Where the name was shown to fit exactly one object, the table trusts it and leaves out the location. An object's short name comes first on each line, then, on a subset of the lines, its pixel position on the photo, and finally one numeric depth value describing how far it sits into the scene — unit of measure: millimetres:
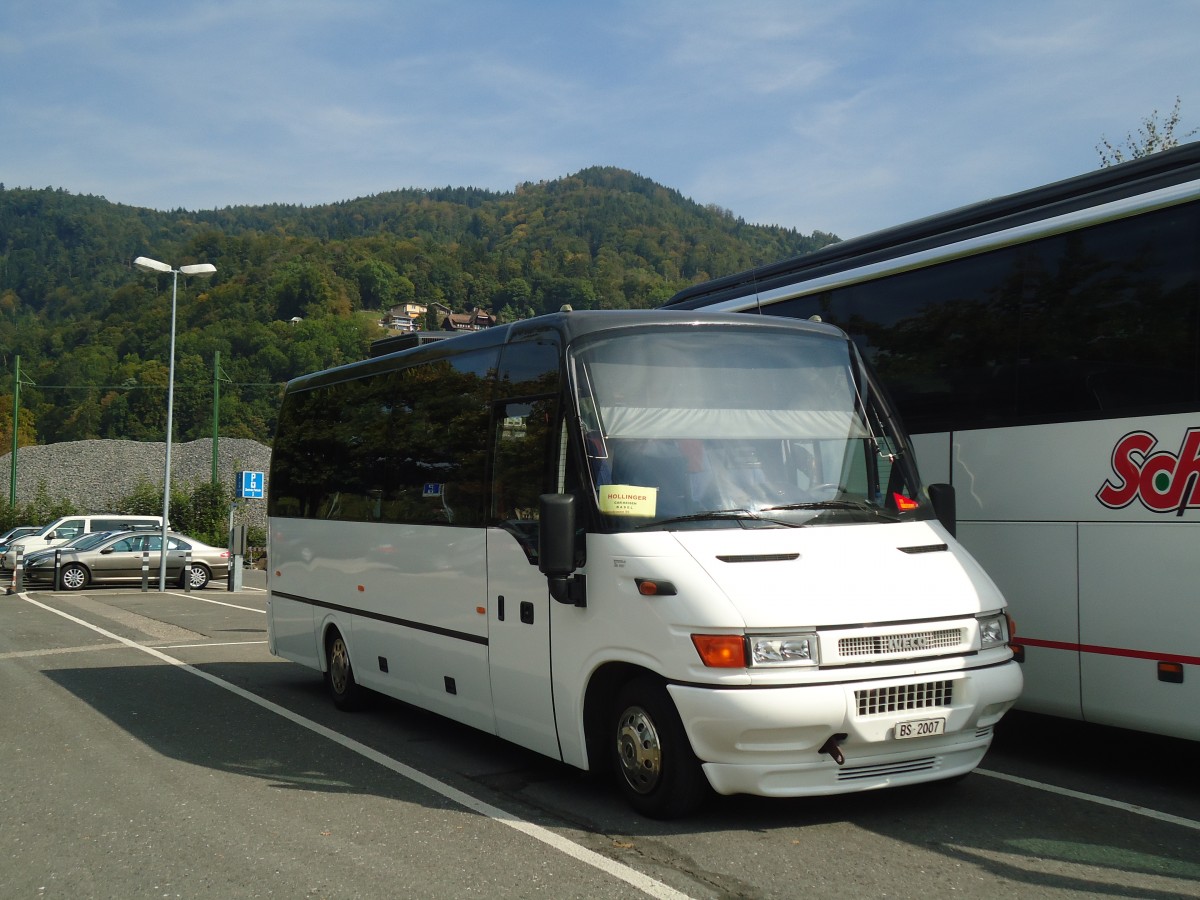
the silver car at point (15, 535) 38300
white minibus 5723
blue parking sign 30844
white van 35281
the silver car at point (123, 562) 29641
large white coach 6832
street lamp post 32962
